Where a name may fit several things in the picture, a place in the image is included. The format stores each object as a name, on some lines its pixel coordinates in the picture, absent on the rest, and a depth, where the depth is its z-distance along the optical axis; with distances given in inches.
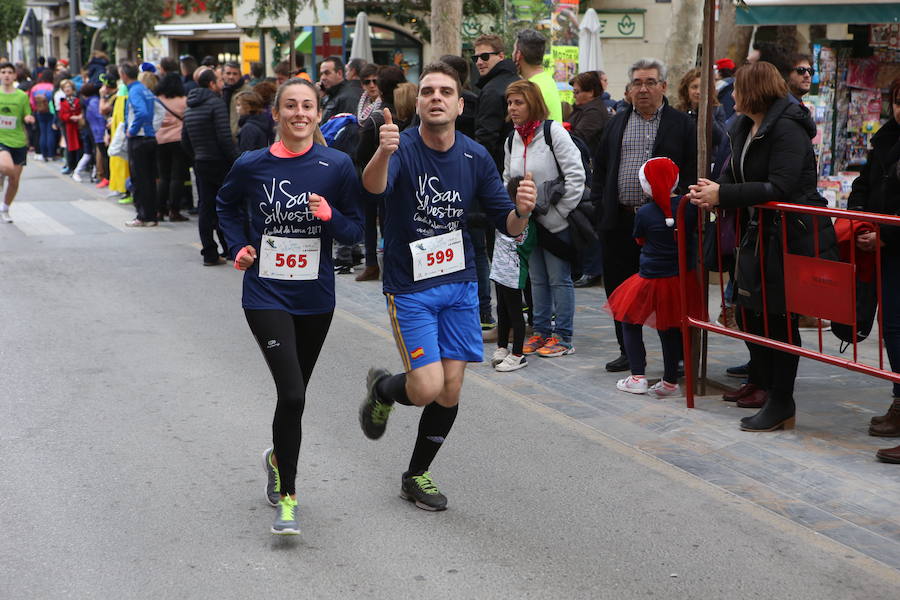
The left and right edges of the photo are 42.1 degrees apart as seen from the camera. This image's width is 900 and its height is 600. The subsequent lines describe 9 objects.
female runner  188.1
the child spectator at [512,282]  309.1
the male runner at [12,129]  585.9
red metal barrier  221.3
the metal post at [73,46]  1290.6
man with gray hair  287.7
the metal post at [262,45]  799.1
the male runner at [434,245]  191.6
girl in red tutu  269.3
